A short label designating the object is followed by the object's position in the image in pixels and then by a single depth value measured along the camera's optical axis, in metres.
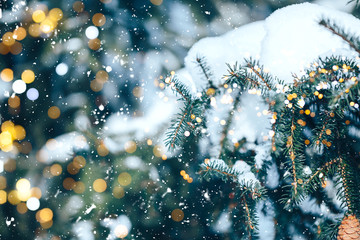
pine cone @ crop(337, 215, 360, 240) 1.58
